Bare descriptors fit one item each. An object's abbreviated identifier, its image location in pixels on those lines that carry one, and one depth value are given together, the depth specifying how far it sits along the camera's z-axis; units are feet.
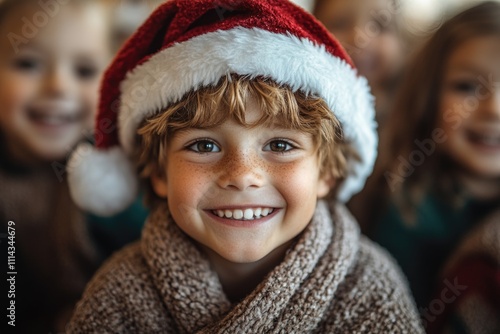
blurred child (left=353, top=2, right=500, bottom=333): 3.76
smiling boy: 2.63
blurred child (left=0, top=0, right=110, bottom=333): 4.30
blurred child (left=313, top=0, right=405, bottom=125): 4.80
